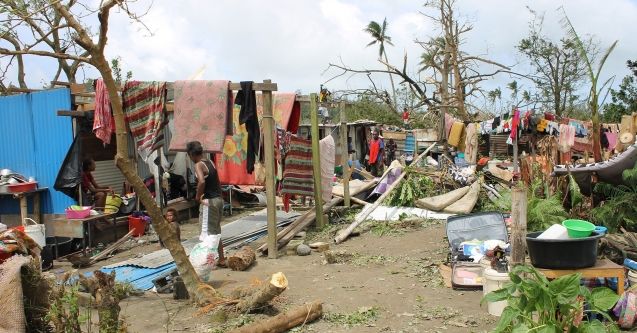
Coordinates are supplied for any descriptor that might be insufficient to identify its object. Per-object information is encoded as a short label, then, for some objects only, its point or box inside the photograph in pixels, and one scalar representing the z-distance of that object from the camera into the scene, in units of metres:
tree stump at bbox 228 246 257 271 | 7.29
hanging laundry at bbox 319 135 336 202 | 10.19
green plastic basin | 4.65
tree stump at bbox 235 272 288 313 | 5.02
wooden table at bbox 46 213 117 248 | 8.62
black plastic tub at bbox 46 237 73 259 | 8.62
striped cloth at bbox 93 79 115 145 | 8.30
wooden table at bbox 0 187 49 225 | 9.55
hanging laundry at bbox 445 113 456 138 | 14.46
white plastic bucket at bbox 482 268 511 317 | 5.01
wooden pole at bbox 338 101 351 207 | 11.25
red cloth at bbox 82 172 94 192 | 9.52
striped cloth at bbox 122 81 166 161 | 8.05
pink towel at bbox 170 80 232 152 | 7.69
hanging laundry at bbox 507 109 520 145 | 13.72
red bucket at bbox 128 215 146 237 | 9.93
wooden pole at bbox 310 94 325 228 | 9.52
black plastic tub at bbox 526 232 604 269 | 4.59
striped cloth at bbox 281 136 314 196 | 9.30
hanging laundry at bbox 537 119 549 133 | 13.65
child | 8.17
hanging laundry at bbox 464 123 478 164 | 13.89
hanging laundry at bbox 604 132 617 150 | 15.60
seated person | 9.53
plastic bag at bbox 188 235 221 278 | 6.15
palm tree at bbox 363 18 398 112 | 39.25
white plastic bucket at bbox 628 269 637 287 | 5.05
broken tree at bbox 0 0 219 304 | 4.46
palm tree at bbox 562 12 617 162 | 8.05
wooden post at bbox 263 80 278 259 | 7.79
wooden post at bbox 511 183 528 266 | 4.71
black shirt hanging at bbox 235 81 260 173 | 7.72
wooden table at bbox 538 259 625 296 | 4.65
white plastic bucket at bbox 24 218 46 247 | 8.12
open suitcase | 6.82
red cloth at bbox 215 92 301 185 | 9.17
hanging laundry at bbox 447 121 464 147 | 14.30
